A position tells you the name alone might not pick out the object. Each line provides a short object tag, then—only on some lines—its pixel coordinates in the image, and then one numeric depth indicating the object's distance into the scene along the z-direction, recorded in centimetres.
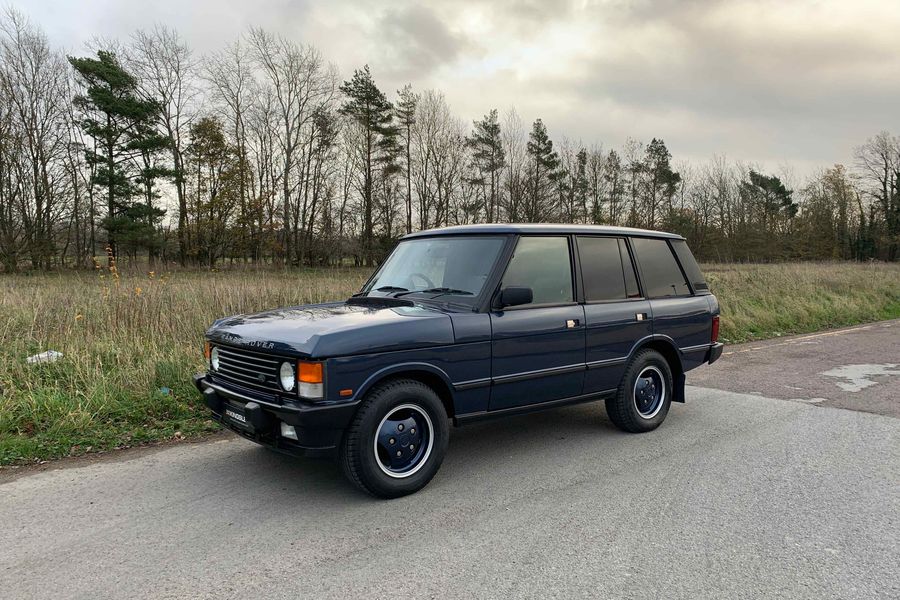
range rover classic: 358
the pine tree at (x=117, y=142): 3394
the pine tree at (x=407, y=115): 4641
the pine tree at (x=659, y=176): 5641
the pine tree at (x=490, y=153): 4675
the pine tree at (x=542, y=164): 4672
